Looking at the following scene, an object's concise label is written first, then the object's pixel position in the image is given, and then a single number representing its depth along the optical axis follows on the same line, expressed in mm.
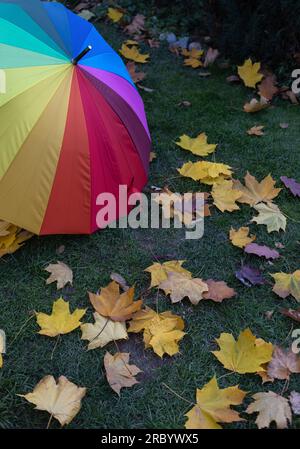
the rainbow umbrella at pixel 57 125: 2320
